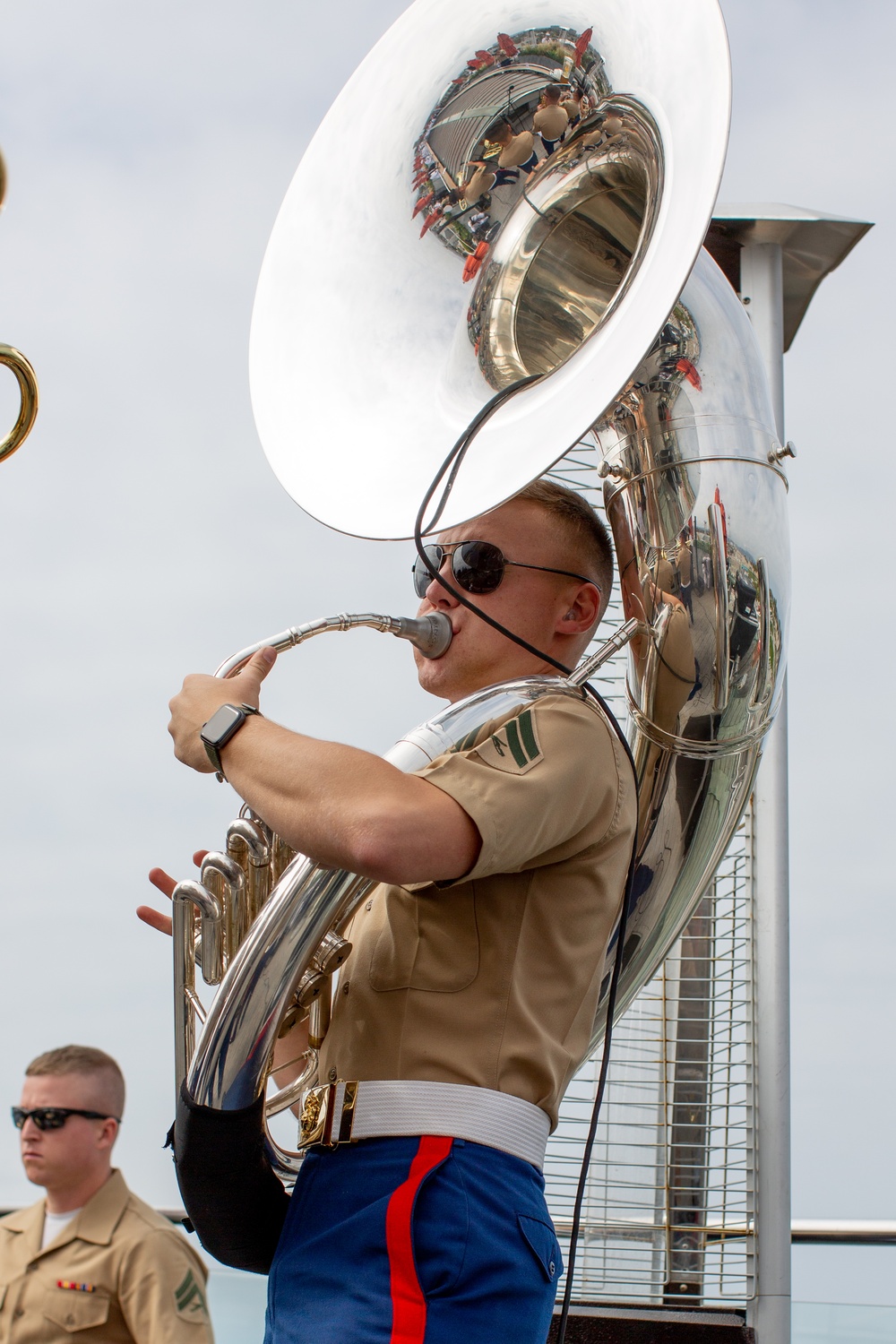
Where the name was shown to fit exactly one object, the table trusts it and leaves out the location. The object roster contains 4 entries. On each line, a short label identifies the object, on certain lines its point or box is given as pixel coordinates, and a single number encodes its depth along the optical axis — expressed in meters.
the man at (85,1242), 6.11
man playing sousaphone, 3.01
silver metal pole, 5.00
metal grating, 5.18
